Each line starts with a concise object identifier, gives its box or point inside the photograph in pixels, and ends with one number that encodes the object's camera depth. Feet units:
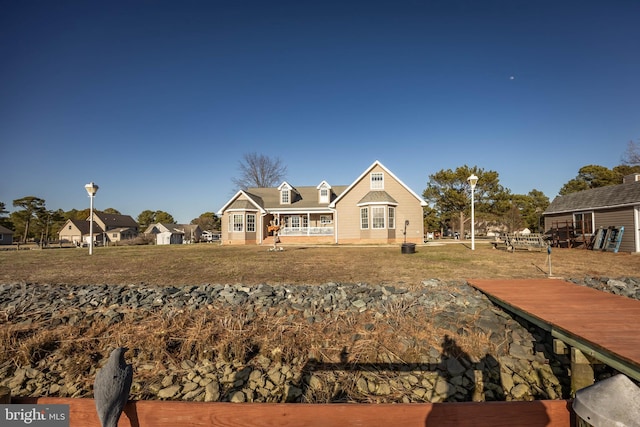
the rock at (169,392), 14.51
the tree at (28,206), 182.29
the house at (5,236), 185.16
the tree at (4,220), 198.90
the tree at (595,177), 128.16
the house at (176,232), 179.74
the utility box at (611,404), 4.07
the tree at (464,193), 120.67
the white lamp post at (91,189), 58.85
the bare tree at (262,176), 145.02
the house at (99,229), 184.96
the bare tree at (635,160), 95.76
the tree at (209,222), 262.26
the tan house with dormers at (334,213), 80.79
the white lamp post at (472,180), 55.57
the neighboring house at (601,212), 52.85
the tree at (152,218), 271.49
